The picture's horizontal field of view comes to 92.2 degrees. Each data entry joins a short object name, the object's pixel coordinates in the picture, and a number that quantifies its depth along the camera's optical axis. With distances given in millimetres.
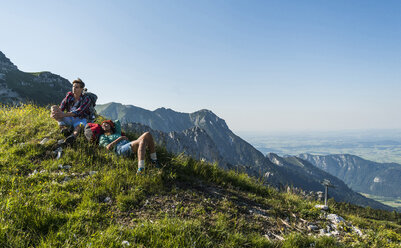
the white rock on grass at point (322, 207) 6605
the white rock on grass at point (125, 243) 2905
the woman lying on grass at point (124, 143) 5926
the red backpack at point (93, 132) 6906
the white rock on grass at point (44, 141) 6474
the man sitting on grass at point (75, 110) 7285
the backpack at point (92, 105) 8290
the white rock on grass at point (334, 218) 5556
